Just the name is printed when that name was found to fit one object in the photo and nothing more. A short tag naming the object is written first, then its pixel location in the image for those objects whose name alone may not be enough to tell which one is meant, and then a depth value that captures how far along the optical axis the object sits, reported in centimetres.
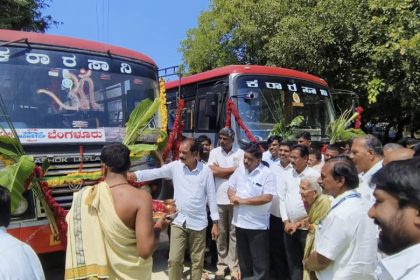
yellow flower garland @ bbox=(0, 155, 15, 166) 369
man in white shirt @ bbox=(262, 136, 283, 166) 545
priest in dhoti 251
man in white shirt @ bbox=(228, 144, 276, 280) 437
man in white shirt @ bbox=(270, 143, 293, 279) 475
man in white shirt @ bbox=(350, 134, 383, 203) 353
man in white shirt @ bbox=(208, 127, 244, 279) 506
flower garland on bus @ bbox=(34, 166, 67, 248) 381
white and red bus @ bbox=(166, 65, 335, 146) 650
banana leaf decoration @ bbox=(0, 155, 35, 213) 332
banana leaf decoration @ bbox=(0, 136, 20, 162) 365
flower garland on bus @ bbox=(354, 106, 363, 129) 750
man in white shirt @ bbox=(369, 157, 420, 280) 134
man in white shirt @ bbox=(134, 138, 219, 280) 420
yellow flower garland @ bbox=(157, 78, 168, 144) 538
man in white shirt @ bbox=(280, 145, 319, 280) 412
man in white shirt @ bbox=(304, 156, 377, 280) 249
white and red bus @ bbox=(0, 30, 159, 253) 405
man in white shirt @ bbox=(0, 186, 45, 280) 142
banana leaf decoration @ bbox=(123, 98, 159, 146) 439
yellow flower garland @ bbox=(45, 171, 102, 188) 395
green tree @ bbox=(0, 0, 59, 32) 1139
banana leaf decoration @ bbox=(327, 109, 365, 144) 665
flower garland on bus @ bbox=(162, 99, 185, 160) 546
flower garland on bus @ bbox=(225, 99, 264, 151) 627
